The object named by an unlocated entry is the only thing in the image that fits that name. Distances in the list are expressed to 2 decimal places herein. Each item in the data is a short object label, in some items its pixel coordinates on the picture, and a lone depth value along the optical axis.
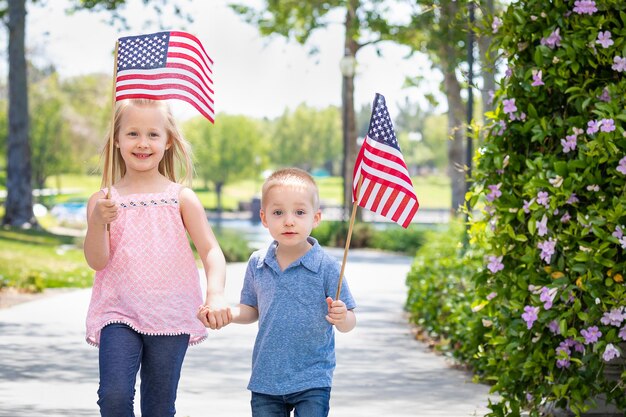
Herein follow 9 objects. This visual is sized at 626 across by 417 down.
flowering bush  5.95
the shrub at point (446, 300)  9.40
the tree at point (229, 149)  88.44
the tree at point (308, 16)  30.25
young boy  4.49
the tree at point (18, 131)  29.56
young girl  4.70
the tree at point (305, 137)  112.25
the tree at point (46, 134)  56.97
